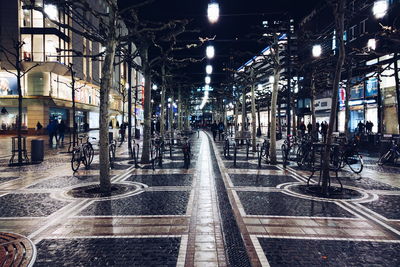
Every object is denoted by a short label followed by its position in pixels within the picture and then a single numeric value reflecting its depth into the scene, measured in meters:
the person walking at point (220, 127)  29.88
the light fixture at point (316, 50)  14.42
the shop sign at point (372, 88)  26.92
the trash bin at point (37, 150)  13.54
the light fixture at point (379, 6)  11.66
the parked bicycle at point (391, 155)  12.95
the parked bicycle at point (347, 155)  11.66
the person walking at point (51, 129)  22.30
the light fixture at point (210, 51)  14.70
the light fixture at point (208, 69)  21.75
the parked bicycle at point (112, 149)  12.82
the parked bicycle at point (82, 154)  11.21
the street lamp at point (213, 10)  9.48
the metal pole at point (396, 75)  13.94
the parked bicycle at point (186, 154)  12.07
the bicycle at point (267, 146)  14.52
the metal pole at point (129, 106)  19.64
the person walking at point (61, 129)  23.47
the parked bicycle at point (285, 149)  12.71
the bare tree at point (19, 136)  13.01
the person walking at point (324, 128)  24.52
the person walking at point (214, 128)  30.02
